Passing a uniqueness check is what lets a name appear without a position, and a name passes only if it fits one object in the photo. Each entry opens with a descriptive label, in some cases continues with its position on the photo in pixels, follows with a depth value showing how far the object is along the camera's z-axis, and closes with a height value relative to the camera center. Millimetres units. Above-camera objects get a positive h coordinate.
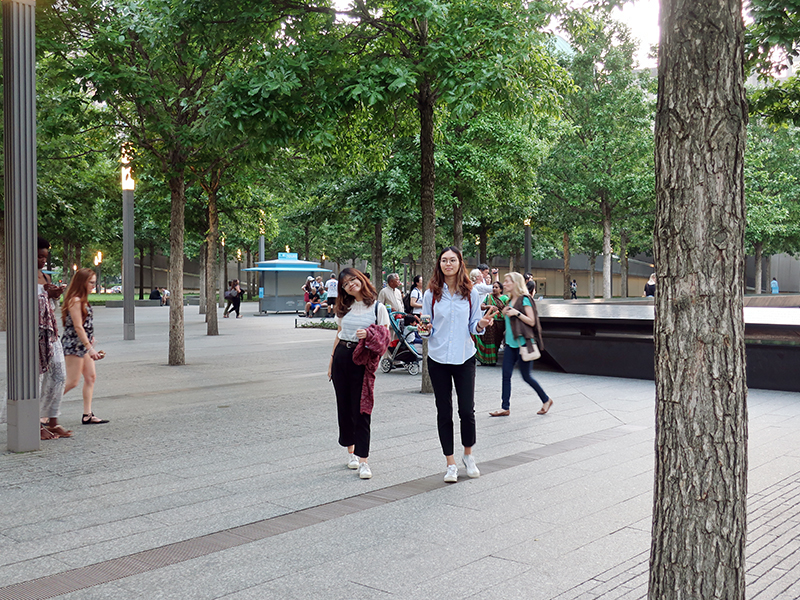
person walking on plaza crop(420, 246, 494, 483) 6000 -432
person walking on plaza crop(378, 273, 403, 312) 13722 -118
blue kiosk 36094 +240
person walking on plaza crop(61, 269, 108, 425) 7855 -490
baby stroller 12898 -1081
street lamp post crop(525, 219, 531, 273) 31453 +1714
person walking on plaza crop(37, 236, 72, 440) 7344 -693
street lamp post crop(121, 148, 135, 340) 19641 +751
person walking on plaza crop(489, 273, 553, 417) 9094 -498
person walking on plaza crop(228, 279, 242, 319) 33094 -311
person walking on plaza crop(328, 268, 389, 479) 6172 -552
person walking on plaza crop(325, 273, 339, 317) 29056 -45
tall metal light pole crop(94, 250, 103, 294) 49175 +387
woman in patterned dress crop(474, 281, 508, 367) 14094 -966
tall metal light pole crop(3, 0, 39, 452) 6773 +601
